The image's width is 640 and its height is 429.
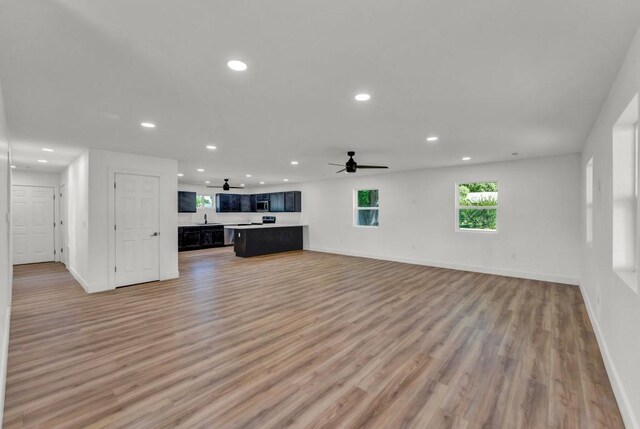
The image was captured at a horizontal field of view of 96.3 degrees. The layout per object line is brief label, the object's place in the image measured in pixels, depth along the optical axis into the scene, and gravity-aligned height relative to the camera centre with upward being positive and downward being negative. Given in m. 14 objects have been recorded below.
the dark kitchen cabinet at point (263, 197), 11.38 +0.67
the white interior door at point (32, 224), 7.18 -0.25
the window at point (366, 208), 8.26 +0.15
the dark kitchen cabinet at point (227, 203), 11.86 +0.45
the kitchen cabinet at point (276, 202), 10.78 +0.43
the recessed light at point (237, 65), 2.02 +1.07
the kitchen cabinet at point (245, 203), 12.36 +0.45
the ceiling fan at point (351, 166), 4.91 +0.81
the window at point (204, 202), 11.39 +0.48
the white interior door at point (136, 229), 5.06 -0.27
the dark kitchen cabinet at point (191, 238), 9.90 -0.86
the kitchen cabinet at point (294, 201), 10.24 +0.44
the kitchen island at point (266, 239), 8.48 -0.81
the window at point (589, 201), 3.95 +0.16
